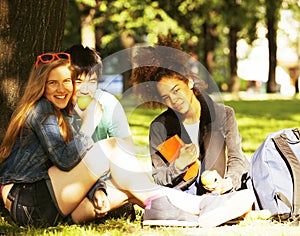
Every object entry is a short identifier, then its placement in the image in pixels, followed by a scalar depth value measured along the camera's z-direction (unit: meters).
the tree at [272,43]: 27.08
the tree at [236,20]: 24.64
